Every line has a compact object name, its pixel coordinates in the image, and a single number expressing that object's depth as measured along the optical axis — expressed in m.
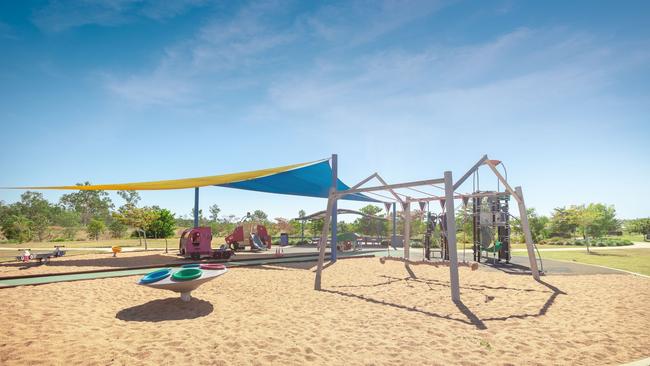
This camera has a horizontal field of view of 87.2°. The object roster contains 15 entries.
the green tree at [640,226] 51.05
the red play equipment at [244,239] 19.58
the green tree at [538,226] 36.77
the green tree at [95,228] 34.38
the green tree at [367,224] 40.44
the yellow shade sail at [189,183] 14.71
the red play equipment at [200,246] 14.47
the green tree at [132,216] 20.44
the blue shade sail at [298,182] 15.21
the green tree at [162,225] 32.22
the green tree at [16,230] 30.07
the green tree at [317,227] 35.81
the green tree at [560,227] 33.72
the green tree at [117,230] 39.97
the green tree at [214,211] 79.25
